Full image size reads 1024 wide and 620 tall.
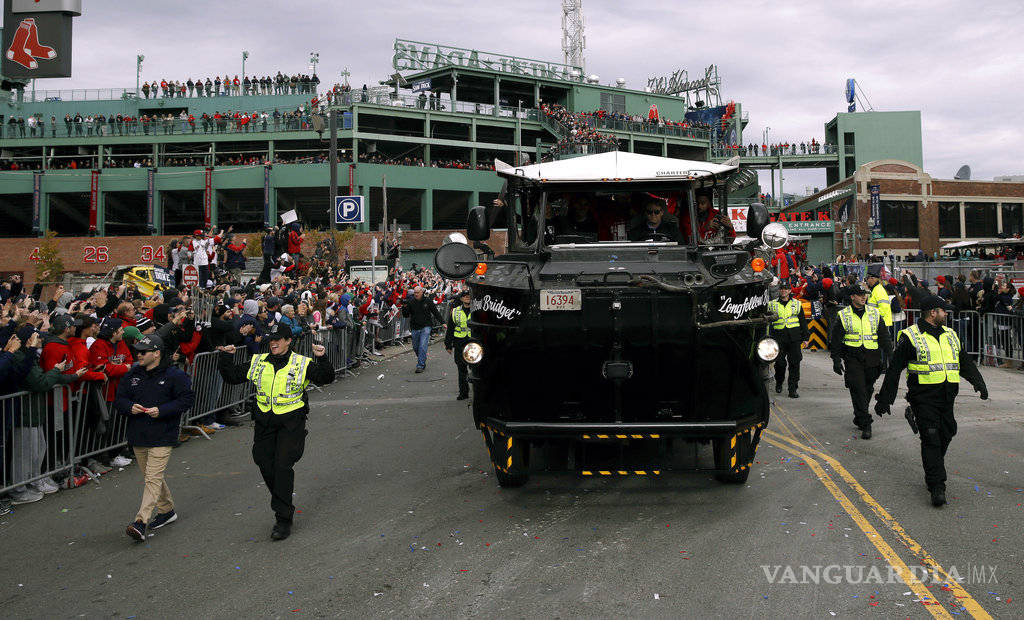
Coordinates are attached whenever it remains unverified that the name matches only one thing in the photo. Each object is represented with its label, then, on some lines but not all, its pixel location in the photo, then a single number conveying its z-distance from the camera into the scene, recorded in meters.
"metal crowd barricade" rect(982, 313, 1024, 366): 16.38
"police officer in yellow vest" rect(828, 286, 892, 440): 10.50
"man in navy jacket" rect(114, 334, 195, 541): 6.80
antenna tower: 68.44
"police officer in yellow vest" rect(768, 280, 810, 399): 13.30
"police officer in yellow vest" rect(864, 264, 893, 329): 12.57
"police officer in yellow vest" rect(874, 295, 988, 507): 7.41
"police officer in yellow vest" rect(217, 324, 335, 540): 6.72
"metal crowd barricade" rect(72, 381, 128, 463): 8.96
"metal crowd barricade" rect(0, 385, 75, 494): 7.96
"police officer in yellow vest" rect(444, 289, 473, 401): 13.06
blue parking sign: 22.19
